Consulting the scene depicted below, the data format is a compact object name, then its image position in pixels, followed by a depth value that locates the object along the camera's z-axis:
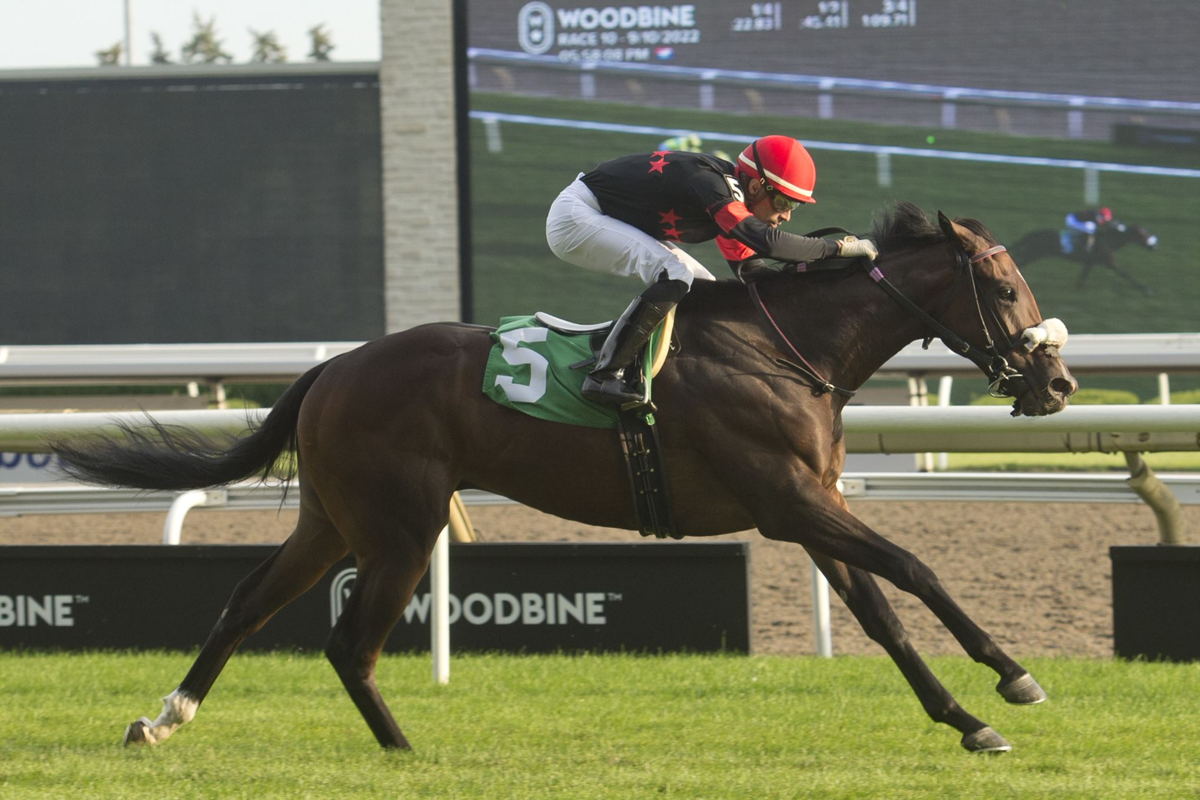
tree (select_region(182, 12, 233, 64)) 71.62
